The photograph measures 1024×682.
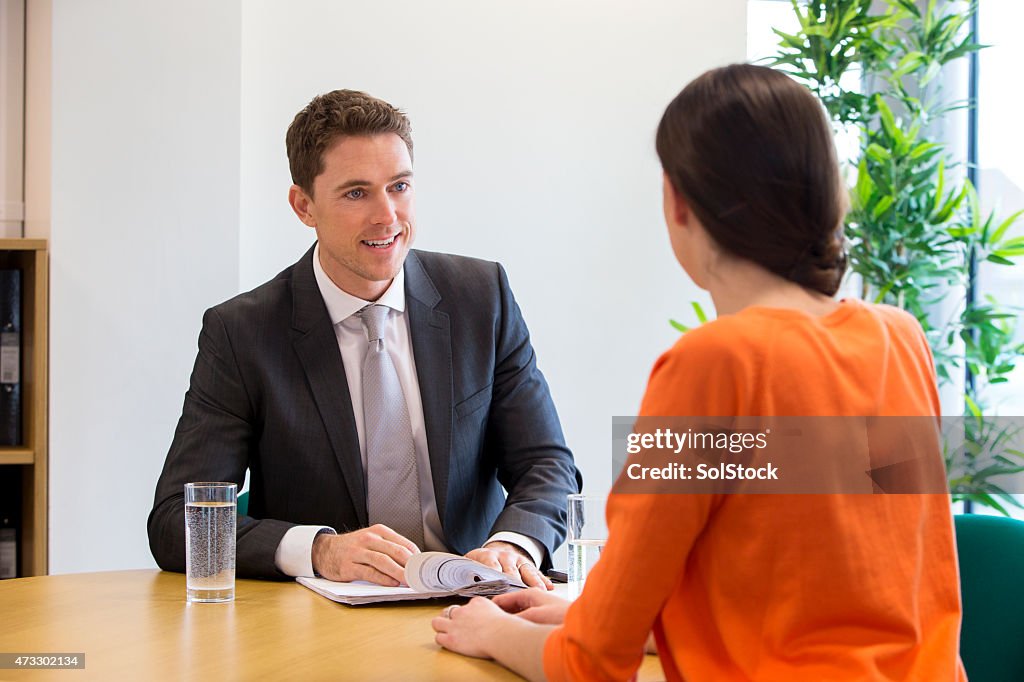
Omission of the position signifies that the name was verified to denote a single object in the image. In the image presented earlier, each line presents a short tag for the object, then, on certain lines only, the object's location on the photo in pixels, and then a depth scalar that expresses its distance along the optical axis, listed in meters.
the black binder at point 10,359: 3.19
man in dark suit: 2.24
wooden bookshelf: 3.18
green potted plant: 3.59
